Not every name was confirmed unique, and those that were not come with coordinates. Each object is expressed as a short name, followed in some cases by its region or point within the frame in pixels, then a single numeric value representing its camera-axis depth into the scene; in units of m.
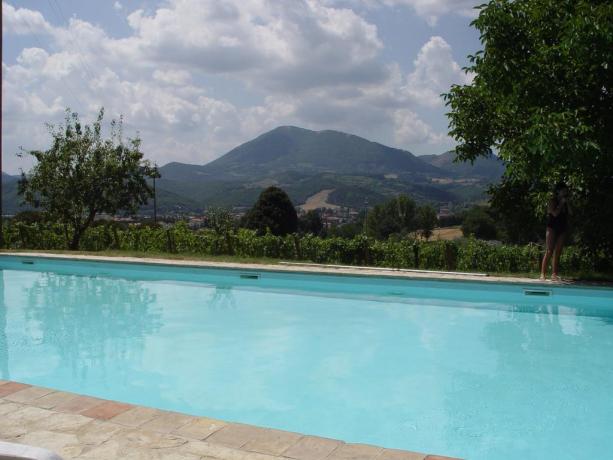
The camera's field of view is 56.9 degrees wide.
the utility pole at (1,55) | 16.77
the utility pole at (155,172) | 20.03
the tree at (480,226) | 66.47
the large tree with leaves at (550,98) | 7.62
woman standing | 9.25
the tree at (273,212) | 65.25
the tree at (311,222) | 85.50
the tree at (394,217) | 86.62
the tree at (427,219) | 78.00
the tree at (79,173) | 18.39
